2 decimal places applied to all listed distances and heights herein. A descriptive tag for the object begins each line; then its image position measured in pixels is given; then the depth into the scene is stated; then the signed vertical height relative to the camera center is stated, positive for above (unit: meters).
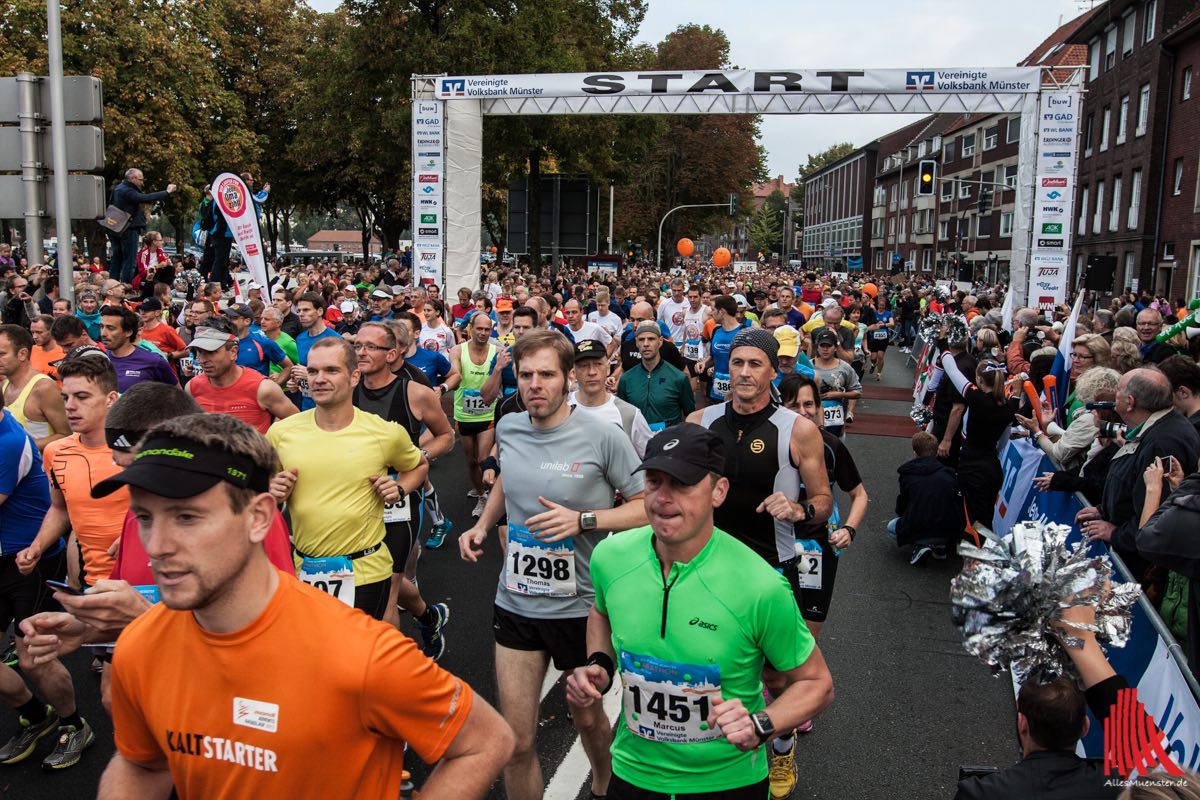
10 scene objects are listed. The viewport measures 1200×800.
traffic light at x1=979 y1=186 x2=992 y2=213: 36.78 +3.52
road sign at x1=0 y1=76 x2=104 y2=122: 7.65 +1.31
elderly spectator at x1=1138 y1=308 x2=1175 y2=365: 10.56 -0.31
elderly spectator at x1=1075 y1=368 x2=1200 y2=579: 5.05 -0.81
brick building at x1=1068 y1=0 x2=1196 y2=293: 35.47 +6.29
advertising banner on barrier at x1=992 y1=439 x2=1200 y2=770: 3.65 -1.64
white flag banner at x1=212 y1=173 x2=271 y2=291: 12.00 +0.65
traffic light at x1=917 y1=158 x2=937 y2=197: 24.03 +2.89
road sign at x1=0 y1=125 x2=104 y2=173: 7.74 +0.92
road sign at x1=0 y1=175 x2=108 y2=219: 7.93 +0.55
